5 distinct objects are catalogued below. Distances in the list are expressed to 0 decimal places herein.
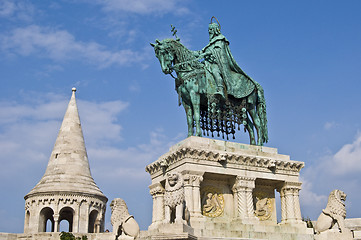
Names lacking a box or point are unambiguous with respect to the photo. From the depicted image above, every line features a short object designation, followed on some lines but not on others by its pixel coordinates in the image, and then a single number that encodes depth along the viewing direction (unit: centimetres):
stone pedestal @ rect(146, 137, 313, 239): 2033
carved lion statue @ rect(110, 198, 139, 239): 1858
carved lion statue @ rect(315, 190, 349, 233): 1925
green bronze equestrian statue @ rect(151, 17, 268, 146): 2286
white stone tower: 3794
